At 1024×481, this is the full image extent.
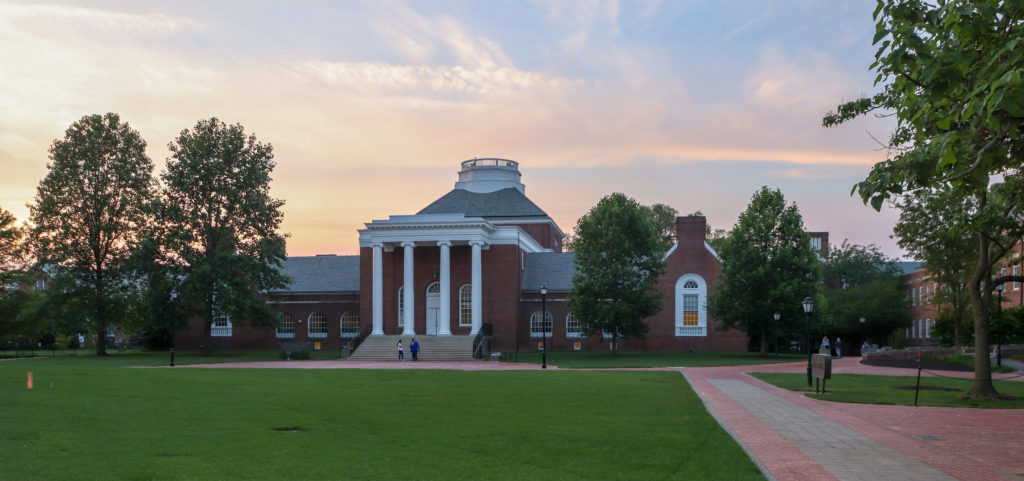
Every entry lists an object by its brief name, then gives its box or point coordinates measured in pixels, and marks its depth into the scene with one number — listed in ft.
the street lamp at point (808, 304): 99.81
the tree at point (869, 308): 240.94
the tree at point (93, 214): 163.12
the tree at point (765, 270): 160.86
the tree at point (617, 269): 165.37
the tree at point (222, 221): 163.53
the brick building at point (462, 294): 179.83
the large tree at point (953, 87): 26.84
